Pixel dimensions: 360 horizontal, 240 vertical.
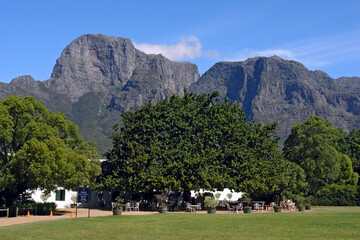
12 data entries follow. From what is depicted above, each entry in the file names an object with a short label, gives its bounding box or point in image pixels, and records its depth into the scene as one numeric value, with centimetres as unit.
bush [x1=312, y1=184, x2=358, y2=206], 5212
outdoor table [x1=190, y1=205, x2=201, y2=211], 3914
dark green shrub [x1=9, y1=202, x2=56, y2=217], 3356
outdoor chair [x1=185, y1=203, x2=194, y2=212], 3859
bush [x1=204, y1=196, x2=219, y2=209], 3531
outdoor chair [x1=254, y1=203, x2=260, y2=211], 3848
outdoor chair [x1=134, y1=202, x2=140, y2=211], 4121
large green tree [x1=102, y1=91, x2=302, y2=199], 3919
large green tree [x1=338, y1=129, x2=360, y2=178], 6669
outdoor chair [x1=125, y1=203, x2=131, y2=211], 4050
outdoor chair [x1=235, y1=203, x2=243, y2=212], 3734
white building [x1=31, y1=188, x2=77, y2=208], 4613
